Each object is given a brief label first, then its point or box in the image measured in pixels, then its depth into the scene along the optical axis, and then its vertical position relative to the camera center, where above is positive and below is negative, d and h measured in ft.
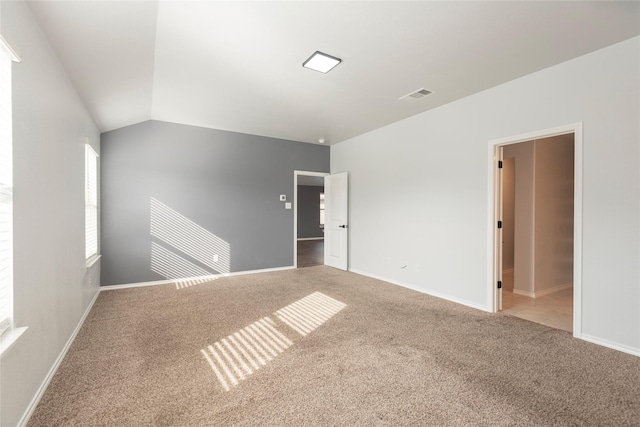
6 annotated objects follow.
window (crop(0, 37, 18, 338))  4.97 +0.34
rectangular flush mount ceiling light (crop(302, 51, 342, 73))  8.98 +4.82
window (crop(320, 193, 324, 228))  43.06 -0.06
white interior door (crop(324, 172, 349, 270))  19.48 -0.82
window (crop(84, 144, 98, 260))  11.28 +0.36
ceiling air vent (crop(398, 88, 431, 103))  11.77 +4.85
